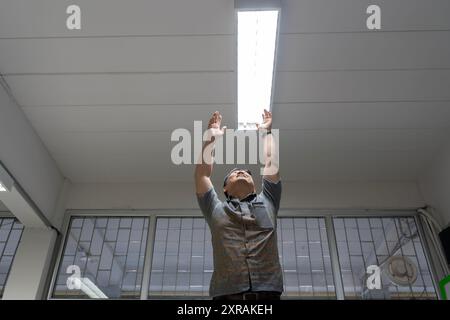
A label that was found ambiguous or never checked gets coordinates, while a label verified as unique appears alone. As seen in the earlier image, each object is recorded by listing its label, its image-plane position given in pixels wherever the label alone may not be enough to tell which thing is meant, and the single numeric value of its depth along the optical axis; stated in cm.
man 114
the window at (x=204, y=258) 289
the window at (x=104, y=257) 290
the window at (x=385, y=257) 283
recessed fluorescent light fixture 184
